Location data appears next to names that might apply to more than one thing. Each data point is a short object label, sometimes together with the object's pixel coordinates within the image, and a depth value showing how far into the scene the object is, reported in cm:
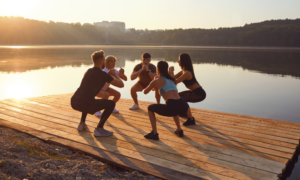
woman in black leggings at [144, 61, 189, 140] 370
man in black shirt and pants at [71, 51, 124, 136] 365
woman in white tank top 462
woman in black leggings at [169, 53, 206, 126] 460
